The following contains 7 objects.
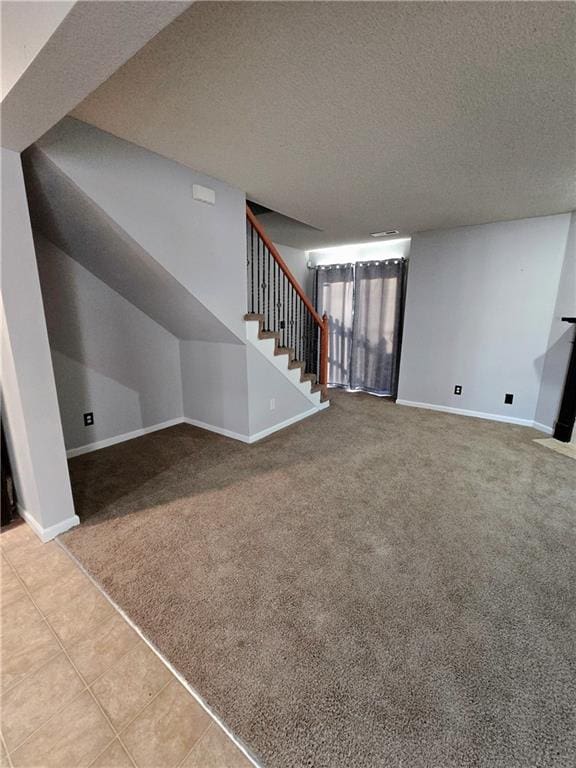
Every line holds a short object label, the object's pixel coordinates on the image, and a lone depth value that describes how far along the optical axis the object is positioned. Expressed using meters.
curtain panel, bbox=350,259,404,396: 4.58
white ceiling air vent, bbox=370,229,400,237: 3.89
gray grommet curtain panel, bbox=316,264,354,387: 5.00
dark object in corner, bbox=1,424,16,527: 1.94
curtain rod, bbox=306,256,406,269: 4.48
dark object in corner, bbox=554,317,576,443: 3.18
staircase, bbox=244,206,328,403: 3.15
